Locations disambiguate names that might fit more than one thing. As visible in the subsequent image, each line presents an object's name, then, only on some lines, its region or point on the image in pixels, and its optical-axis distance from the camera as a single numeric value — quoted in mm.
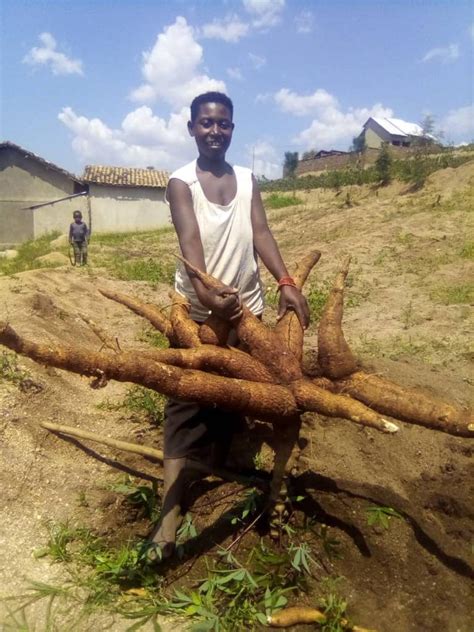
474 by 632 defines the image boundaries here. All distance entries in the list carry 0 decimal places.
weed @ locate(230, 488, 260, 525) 2092
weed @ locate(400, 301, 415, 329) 5486
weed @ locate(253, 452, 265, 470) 2609
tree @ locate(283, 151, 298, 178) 34062
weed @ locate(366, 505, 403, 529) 2133
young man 2158
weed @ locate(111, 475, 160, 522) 2322
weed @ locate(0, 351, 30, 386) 3000
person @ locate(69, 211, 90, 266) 10172
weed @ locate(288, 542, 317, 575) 1853
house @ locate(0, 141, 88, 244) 18344
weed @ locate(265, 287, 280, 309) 6547
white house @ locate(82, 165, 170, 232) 19656
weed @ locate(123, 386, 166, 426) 3138
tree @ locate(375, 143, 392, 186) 15383
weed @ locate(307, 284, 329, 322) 6065
